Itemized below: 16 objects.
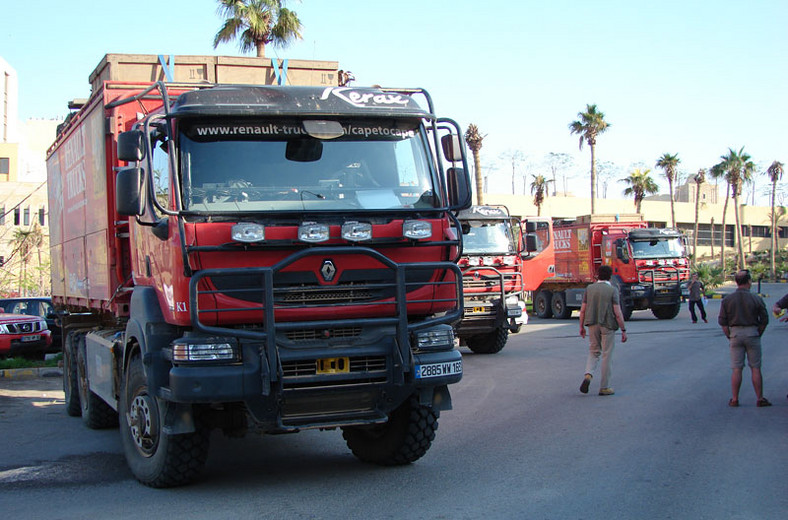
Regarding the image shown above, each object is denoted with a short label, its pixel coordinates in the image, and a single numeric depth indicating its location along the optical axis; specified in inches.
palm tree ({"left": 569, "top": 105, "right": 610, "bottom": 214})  2139.5
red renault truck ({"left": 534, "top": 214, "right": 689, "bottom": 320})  1054.4
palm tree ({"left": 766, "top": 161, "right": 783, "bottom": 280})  2819.9
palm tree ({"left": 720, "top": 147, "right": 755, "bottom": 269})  2598.4
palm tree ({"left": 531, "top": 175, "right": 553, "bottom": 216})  2316.4
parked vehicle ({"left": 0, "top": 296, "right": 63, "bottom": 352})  820.0
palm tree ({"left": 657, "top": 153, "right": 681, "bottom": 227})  2495.1
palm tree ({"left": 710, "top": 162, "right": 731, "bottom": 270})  2625.5
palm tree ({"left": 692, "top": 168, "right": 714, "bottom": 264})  2659.9
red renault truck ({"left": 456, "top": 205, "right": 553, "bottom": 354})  645.3
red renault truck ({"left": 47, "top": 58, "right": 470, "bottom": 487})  239.6
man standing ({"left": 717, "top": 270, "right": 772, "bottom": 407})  397.7
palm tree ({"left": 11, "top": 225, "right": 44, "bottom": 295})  1439.2
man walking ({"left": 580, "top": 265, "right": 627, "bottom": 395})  446.9
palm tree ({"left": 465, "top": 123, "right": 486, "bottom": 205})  1547.2
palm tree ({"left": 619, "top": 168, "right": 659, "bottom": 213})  2410.2
